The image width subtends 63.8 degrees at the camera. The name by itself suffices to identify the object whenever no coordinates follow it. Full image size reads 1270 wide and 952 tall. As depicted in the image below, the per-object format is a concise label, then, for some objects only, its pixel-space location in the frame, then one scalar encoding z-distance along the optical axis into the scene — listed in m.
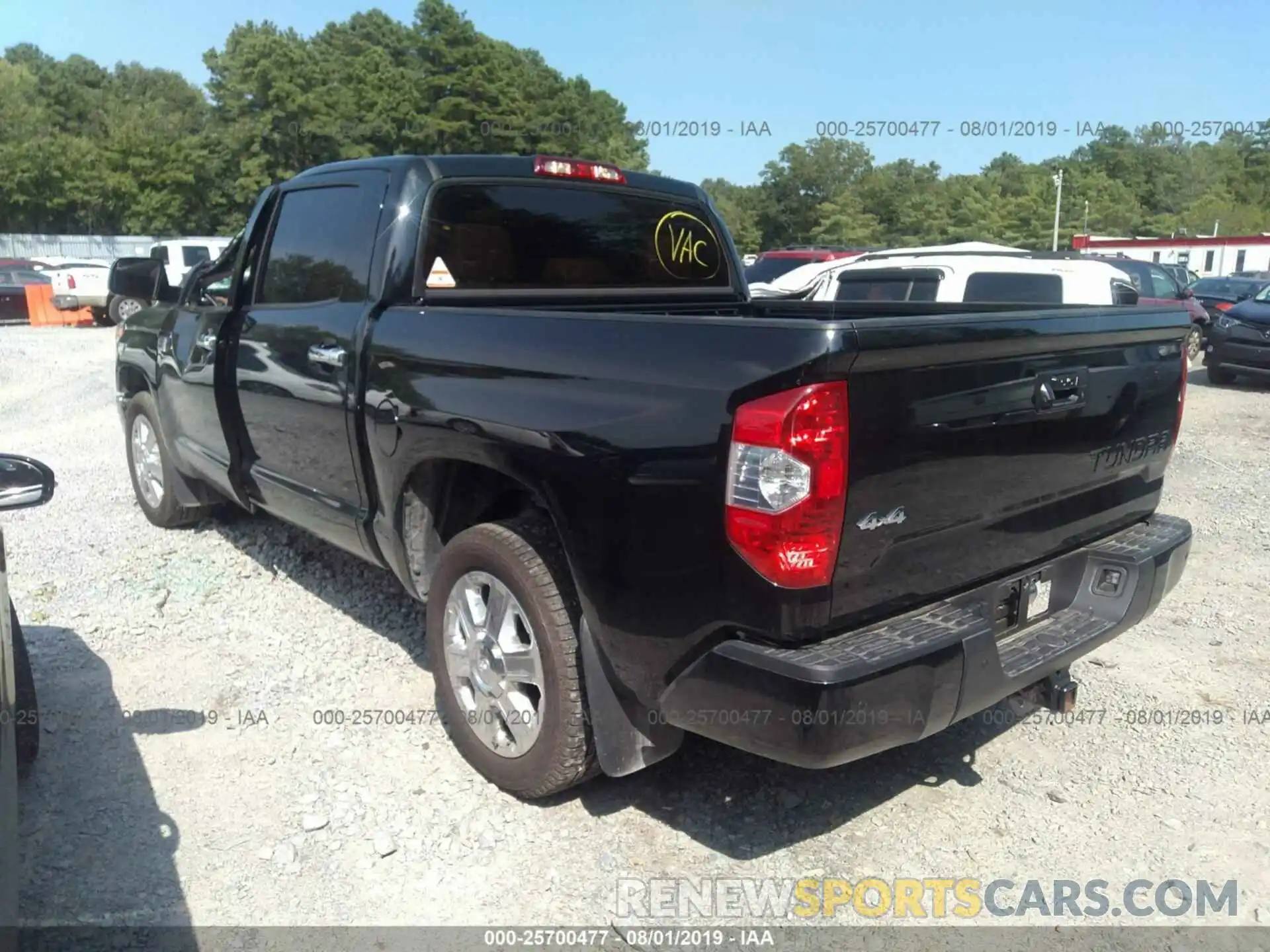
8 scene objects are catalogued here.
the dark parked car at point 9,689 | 2.06
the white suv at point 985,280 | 8.86
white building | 45.91
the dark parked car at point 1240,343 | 13.71
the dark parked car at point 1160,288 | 15.32
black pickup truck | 2.41
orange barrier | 22.98
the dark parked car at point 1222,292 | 19.14
